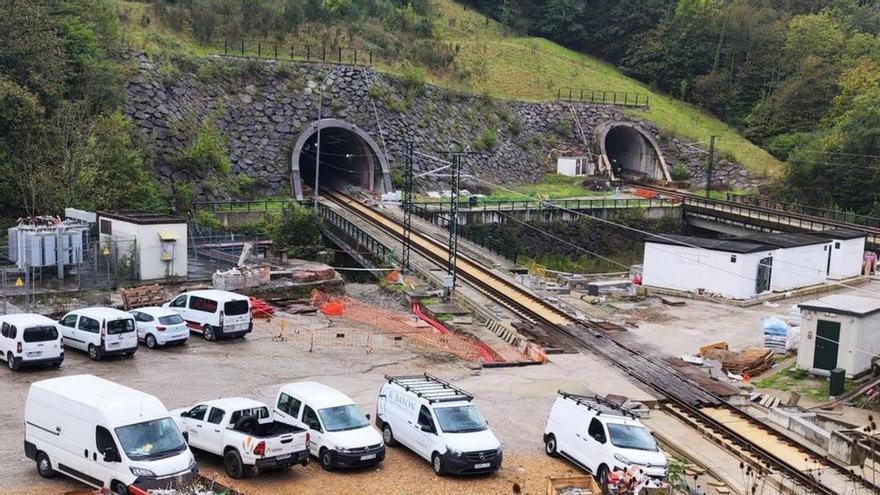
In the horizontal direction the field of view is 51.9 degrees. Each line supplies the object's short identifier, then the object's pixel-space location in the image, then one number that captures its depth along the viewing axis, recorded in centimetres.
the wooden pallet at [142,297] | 3319
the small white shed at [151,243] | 3628
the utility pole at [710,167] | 7016
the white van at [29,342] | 2455
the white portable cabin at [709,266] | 4231
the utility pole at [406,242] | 4257
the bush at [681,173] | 7550
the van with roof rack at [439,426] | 1841
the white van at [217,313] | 2983
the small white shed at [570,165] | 7288
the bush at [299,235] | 4694
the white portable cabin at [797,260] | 4466
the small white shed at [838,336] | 2902
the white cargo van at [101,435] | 1589
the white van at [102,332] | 2627
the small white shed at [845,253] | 4862
